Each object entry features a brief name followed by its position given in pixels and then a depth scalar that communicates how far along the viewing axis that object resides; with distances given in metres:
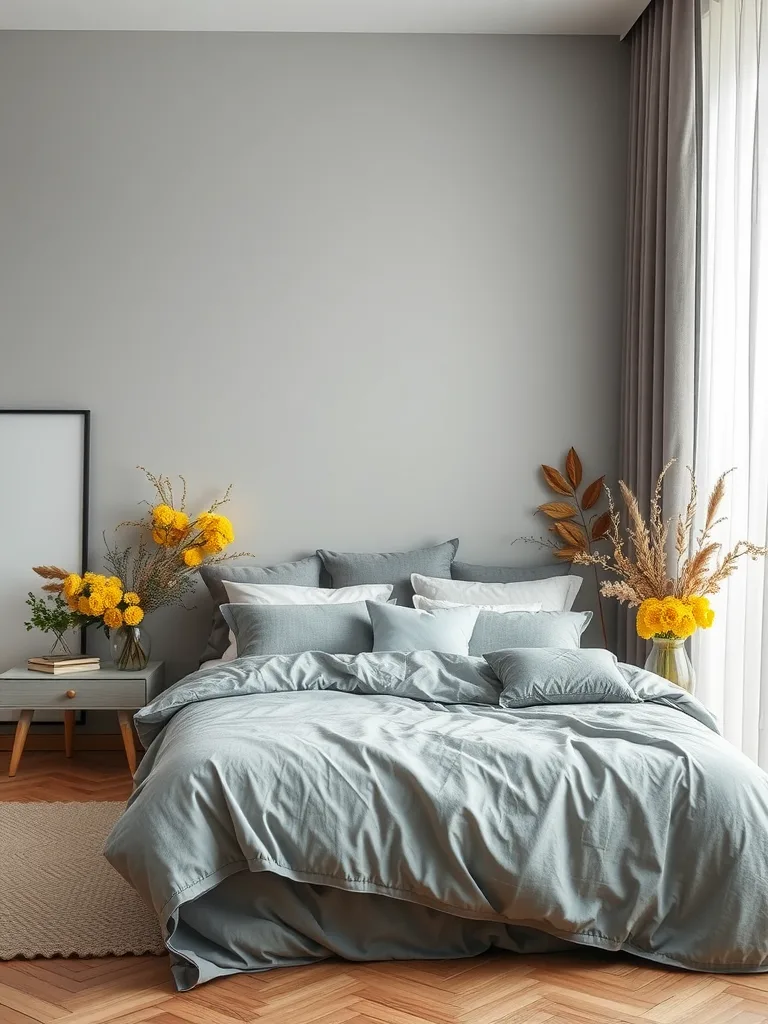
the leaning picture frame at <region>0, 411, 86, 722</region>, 4.93
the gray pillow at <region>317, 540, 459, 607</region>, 4.75
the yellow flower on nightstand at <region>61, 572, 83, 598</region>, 4.61
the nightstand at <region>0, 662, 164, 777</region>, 4.49
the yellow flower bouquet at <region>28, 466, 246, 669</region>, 4.62
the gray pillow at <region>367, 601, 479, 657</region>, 4.02
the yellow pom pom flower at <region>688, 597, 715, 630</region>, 3.88
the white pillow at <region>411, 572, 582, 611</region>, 4.57
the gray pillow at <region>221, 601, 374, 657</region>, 4.13
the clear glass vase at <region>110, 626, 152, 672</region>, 4.68
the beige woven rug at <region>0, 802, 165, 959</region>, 2.78
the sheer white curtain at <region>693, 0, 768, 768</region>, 3.77
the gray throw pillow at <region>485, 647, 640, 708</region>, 3.40
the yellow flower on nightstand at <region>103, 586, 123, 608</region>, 4.59
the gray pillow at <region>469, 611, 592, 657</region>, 4.05
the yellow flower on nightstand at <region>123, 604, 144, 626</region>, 4.60
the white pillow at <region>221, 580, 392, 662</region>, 4.52
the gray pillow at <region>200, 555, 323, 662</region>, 4.64
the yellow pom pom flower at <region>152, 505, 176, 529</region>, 4.78
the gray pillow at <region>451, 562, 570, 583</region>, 4.80
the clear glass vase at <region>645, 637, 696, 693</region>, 3.95
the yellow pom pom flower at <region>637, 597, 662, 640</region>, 3.91
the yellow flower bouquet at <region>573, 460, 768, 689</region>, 3.87
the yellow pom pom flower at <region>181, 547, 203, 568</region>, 4.80
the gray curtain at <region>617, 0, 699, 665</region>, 4.32
